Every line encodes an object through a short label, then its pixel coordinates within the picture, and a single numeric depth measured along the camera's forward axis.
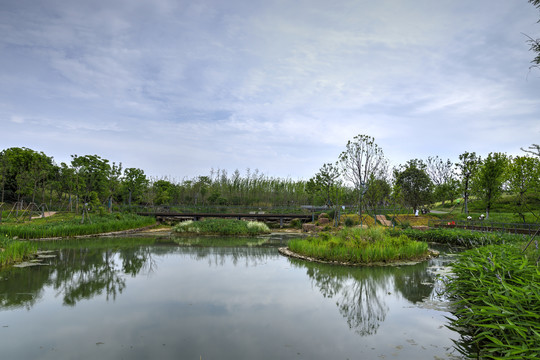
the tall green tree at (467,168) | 32.97
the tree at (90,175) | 27.97
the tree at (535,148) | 5.44
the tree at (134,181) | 35.66
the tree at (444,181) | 36.72
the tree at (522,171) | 28.38
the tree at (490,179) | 28.89
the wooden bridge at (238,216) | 30.05
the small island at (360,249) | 11.65
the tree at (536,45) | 5.65
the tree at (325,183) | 31.41
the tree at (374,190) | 24.12
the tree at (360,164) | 26.23
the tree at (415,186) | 35.00
